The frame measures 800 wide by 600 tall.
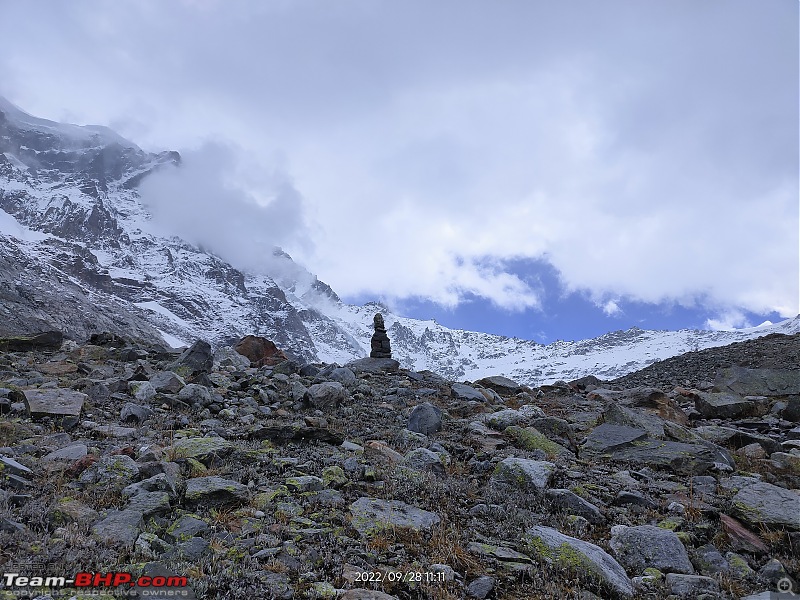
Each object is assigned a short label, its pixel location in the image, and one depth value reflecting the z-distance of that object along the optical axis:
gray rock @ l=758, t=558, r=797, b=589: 4.77
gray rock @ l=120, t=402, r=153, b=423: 9.60
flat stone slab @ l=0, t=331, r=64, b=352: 18.42
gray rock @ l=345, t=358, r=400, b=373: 22.84
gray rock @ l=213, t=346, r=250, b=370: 20.78
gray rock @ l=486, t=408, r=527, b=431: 11.67
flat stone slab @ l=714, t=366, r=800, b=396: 16.67
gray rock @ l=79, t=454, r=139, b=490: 6.09
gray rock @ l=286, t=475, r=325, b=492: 6.71
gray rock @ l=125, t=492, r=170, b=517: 5.41
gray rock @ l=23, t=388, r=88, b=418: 8.90
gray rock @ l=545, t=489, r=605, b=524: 6.40
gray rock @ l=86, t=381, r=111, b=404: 10.68
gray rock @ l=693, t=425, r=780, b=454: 9.66
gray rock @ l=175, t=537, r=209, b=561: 4.68
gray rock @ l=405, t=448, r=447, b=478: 8.18
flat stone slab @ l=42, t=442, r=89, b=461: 6.80
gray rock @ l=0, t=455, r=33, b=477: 5.84
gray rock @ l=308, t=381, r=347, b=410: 12.78
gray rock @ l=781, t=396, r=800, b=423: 12.98
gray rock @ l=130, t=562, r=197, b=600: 3.77
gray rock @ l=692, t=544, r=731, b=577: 5.06
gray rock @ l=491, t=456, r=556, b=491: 7.33
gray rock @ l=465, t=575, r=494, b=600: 4.45
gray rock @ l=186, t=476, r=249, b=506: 5.98
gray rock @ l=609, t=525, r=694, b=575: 5.10
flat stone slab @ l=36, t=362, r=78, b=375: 13.95
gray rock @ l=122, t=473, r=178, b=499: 5.78
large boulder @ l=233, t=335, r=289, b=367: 27.20
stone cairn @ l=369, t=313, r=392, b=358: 30.39
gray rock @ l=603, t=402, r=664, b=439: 10.44
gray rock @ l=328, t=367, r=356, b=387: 16.97
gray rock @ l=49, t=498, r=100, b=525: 4.98
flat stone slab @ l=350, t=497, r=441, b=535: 5.78
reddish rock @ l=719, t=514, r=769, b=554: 5.42
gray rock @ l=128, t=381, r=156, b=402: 11.14
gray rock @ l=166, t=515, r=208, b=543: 5.06
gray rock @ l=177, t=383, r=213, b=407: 11.50
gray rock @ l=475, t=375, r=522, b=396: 19.92
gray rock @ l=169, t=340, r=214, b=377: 15.27
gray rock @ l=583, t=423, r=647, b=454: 9.70
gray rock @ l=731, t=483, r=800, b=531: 5.69
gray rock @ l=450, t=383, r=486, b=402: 15.82
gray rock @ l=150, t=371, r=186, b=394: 12.07
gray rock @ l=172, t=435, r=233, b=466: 7.47
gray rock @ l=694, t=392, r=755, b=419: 14.09
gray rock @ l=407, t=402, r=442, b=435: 11.08
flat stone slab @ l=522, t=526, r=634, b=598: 4.76
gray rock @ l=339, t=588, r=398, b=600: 4.13
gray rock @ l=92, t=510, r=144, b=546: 4.75
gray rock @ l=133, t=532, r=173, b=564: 4.61
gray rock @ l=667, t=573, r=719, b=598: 4.54
